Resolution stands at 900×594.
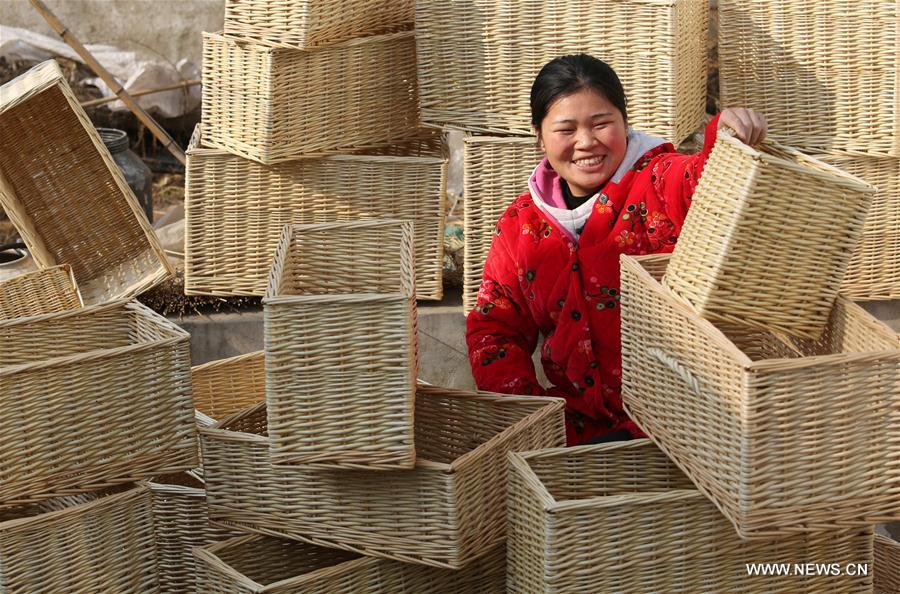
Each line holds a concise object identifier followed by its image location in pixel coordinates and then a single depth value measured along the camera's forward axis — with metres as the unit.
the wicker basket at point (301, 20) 3.64
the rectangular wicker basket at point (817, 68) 3.75
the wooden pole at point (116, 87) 4.60
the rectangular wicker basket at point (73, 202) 3.89
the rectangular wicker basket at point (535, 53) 3.61
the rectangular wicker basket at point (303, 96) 3.77
